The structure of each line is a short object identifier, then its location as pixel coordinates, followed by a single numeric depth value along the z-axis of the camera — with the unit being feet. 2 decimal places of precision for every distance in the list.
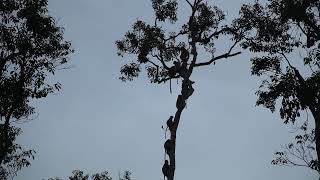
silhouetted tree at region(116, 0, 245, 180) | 61.05
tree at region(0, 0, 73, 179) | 56.24
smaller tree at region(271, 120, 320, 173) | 73.87
